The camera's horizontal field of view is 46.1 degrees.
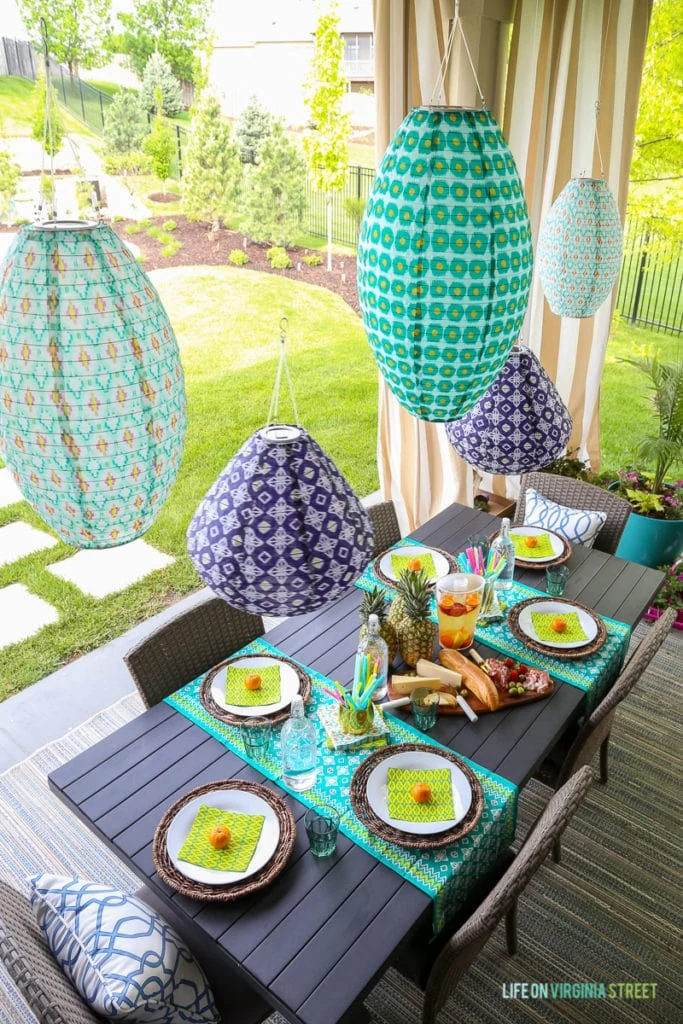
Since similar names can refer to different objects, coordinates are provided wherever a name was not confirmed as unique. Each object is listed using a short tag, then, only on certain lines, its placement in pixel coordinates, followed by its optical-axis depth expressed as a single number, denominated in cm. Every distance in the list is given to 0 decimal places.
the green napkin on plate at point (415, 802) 192
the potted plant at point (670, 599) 390
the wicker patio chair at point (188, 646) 236
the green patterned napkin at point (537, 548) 298
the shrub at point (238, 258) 618
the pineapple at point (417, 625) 233
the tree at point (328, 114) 485
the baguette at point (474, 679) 225
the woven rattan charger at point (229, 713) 220
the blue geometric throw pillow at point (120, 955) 163
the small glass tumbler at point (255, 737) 209
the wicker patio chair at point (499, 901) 175
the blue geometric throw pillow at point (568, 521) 320
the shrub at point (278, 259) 631
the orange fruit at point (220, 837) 183
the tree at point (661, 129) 440
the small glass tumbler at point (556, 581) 277
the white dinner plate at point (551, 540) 296
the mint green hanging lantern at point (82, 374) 114
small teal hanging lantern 308
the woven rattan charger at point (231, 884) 174
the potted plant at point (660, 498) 391
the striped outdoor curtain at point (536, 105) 335
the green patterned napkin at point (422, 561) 284
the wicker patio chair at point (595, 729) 234
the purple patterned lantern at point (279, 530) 147
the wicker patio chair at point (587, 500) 332
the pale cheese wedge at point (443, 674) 229
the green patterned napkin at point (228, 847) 181
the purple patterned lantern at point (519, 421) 212
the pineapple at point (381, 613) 236
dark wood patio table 162
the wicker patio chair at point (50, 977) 148
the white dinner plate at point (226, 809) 179
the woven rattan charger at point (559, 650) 246
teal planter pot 394
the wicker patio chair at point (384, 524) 316
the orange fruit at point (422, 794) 194
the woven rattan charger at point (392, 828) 186
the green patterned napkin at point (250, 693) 225
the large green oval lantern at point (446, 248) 136
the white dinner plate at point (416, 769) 189
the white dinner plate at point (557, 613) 250
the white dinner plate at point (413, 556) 284
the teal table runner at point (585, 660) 240
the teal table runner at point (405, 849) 181
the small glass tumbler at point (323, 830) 181
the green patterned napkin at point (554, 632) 252
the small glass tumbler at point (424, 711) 216
